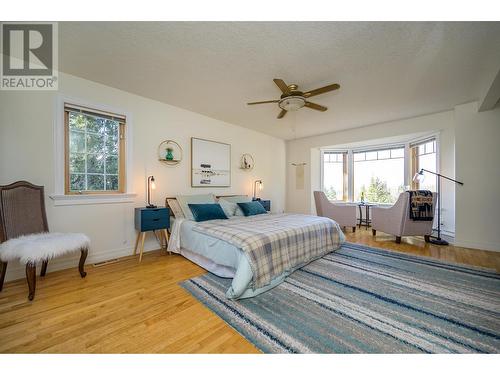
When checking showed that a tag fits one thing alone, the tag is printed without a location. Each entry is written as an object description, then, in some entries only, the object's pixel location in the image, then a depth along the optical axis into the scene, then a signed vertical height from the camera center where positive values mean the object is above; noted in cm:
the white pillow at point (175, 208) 331 -40
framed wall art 388 +43
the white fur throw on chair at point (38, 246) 182 -60
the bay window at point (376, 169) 461 +41
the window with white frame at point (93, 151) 270 +47
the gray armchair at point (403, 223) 362 -69
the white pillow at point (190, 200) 327 -28
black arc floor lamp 361 -43
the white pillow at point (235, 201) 377 -34
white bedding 191 -85
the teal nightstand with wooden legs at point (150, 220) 287 -52
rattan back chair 203 -32
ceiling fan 222 +106
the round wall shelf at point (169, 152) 345 +56
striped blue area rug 134 -105
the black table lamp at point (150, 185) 316 -1
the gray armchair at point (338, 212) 457 -62
